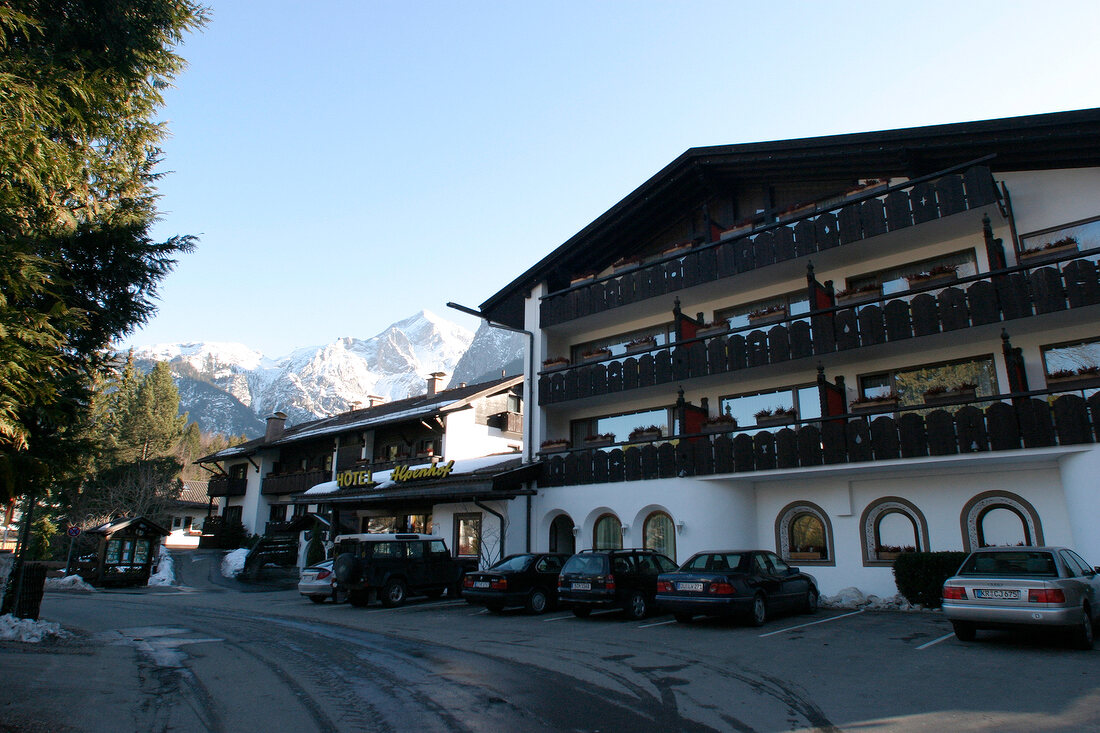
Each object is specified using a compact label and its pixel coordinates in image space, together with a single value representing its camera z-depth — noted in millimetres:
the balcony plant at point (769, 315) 20484
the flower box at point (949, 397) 16391
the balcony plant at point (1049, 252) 15906
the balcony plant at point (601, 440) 23589
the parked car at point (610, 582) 15484
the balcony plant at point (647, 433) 22641
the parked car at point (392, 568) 19031
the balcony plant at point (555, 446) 24078
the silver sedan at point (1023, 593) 9766
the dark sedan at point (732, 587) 13414
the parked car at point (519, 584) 16808
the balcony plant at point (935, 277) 17438
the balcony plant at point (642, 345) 23578
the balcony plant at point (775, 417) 19359
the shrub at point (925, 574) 15656
